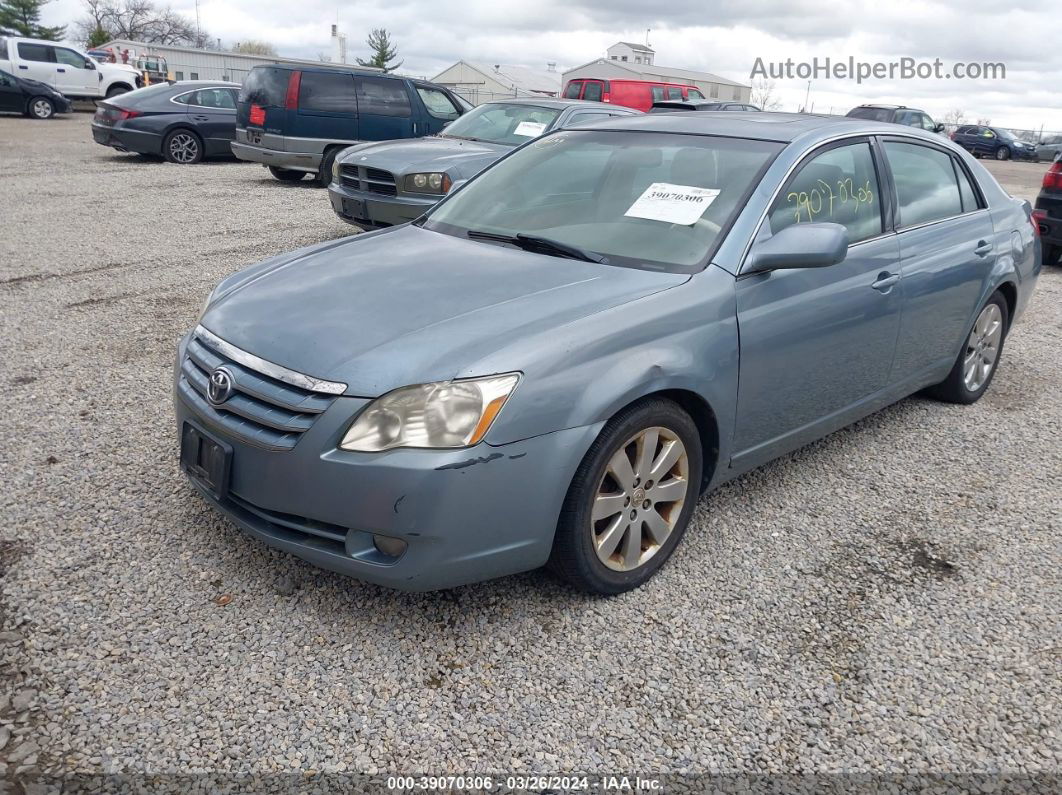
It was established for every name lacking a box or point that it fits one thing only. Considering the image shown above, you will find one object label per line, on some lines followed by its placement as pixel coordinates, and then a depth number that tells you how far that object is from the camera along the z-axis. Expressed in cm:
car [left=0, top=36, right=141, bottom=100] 2495
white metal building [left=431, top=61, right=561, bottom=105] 5716
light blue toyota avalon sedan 258
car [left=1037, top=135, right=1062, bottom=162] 3697
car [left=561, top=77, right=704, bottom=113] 2281
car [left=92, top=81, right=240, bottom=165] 1467
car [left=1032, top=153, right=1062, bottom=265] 902
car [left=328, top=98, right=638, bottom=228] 802
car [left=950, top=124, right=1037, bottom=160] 3656
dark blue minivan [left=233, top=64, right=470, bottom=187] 1252
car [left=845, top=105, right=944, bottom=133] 2603
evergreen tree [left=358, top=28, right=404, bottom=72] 7550
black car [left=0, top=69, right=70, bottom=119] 2320
